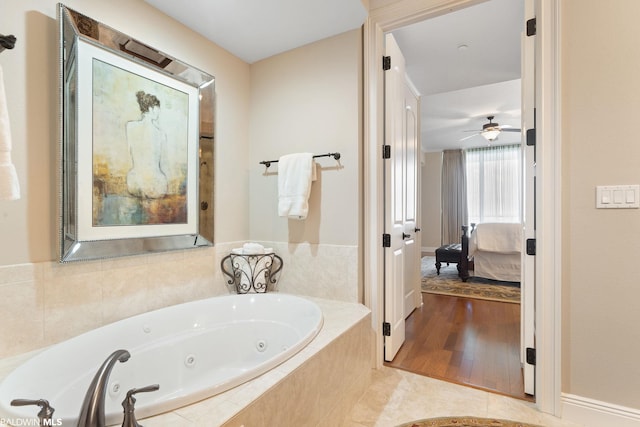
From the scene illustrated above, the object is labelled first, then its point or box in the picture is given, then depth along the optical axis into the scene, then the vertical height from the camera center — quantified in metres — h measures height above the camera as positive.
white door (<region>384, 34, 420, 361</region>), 2.12 +0.14
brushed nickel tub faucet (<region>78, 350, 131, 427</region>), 0.74 -0.47
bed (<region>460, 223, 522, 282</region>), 4.16 -0.54
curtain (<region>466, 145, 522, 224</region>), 6.54 +0.66
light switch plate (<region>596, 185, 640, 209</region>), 1.40 +0.08
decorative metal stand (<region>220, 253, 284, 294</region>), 2.15 -0.41
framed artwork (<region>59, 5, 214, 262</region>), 1.41 +0.37
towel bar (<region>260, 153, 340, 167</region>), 2.04 +0.40
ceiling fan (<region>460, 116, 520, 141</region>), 4.56 +1.26
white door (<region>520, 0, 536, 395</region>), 1.67 +0.08
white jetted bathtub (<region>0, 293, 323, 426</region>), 1.00 -0.64
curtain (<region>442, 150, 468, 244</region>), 7.05 +0.44
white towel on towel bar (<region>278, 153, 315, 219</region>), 2.07 +0.21
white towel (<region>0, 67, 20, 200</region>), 0.90 +0.15
